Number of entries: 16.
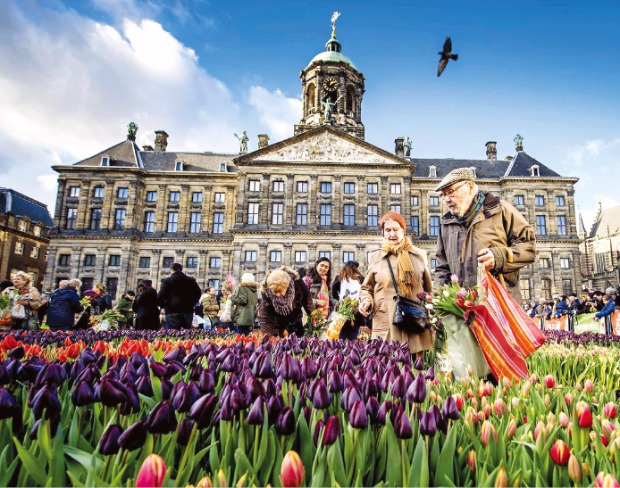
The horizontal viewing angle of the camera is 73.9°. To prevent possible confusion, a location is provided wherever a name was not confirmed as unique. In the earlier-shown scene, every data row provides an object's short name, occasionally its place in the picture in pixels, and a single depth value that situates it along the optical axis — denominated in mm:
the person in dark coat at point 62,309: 8672
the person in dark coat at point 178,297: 9555
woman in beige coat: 4793
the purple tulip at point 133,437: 1228
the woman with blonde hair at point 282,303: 5925
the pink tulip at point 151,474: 1021
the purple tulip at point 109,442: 1223
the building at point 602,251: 56156
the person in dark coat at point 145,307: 9891
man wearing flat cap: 3994
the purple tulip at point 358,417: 1462
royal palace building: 38438
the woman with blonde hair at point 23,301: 8227
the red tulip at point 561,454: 1356
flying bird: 12734
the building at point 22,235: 47375
